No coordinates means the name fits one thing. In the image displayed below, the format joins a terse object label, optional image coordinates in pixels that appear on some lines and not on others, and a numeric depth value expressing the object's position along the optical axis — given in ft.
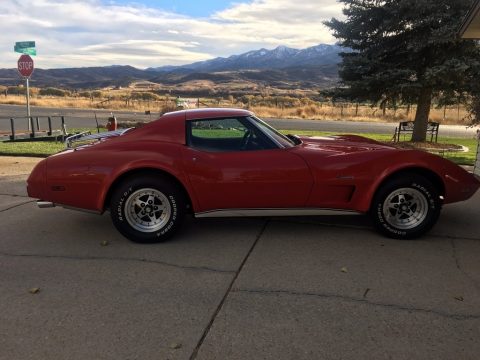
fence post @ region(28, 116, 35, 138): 49.04
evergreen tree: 43.20
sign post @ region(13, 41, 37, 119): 50.03
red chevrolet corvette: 15.35
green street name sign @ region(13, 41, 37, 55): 50.49
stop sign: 49.98
